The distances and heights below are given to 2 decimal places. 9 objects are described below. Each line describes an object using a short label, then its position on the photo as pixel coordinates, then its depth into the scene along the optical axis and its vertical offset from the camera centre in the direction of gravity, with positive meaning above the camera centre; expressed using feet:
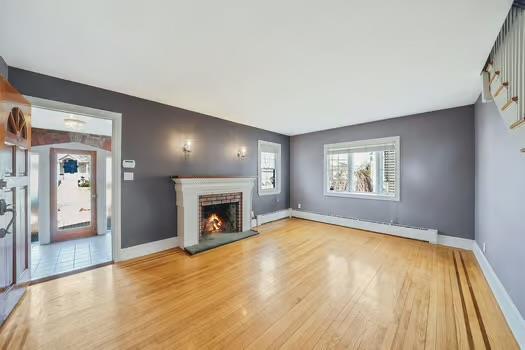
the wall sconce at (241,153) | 16.13 +1.69
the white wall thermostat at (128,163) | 10.41 +0.53
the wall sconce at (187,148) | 12.80 +1.64
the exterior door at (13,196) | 6.01 -0.74
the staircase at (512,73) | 4.96 +2.88
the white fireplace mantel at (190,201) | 11.79 -1.59
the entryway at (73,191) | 10.24 -1.22
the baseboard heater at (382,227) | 12.92 -3.86
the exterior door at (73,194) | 13.92 -1.45
